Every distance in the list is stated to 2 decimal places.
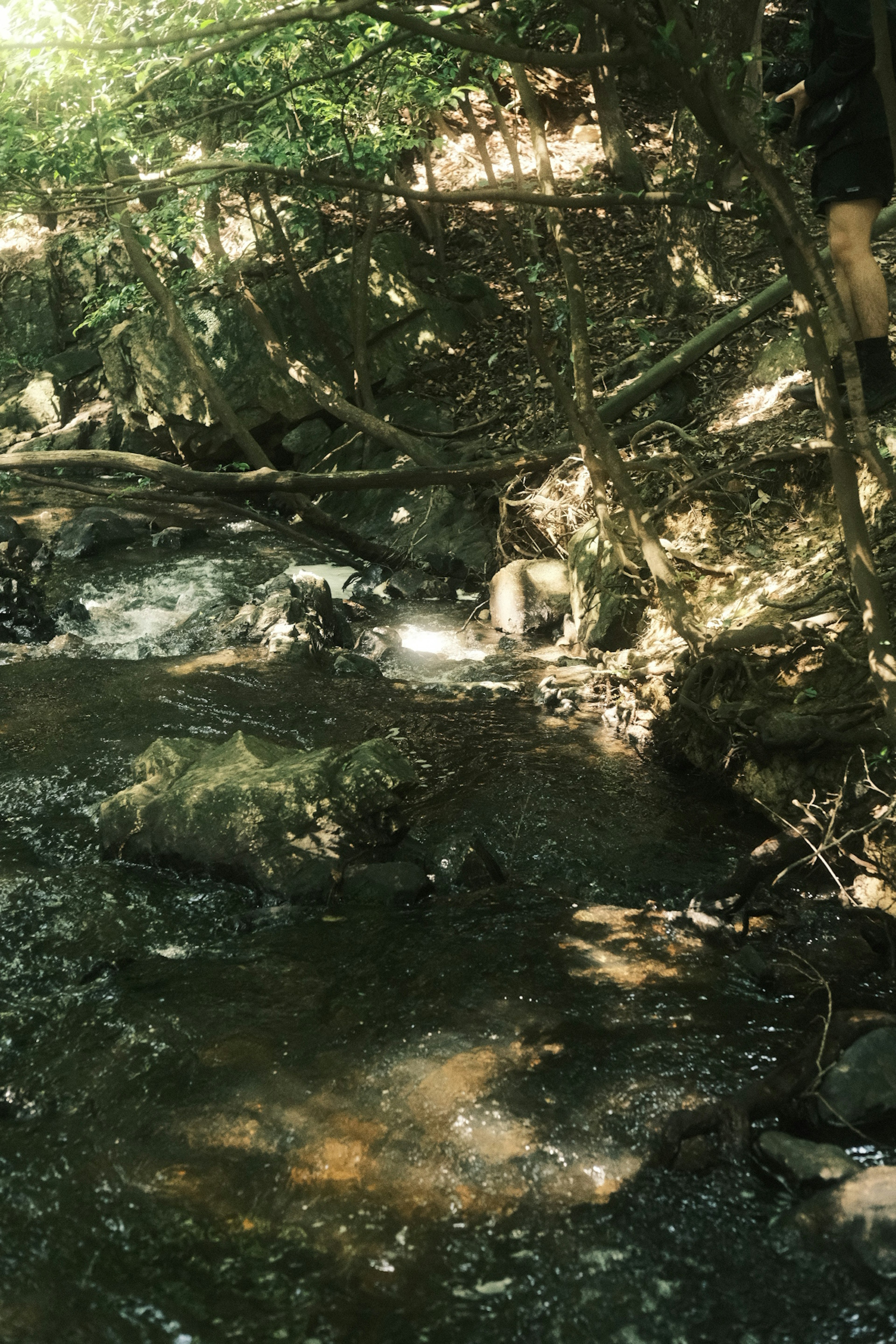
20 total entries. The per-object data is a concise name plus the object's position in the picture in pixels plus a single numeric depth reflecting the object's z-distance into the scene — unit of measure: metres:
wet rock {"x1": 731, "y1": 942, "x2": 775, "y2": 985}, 3.50
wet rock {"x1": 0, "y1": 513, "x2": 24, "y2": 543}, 10.68
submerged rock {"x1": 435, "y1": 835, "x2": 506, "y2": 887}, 4.34
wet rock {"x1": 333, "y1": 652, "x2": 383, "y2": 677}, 7.09
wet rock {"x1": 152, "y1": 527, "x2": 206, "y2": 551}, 10.52
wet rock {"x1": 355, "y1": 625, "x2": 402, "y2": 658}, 7.49
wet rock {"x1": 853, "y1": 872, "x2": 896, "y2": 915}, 3.71
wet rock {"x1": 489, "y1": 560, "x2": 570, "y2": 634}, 7.59
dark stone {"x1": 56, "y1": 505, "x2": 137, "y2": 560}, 10.34
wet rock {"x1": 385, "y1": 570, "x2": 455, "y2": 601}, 8.73
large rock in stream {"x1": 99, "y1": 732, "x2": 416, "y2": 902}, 4.30
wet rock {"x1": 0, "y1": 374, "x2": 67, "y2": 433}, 14.98
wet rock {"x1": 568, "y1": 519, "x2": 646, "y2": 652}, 6.62
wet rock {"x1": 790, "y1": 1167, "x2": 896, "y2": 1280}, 2.34
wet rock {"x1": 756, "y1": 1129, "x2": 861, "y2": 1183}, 2.61
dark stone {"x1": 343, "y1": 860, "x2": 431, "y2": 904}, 4.19
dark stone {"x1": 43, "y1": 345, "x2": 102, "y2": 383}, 15.37
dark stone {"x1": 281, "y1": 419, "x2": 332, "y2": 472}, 11.70
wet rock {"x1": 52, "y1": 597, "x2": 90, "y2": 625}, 8.38
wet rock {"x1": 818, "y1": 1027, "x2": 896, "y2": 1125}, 2.79
